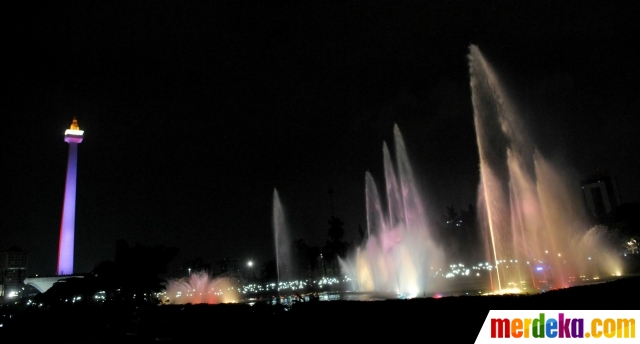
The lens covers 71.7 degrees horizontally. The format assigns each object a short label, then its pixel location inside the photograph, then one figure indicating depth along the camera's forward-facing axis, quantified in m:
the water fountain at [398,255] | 32.38
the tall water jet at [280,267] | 47.00
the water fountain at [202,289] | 40.19
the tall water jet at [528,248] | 30.03
